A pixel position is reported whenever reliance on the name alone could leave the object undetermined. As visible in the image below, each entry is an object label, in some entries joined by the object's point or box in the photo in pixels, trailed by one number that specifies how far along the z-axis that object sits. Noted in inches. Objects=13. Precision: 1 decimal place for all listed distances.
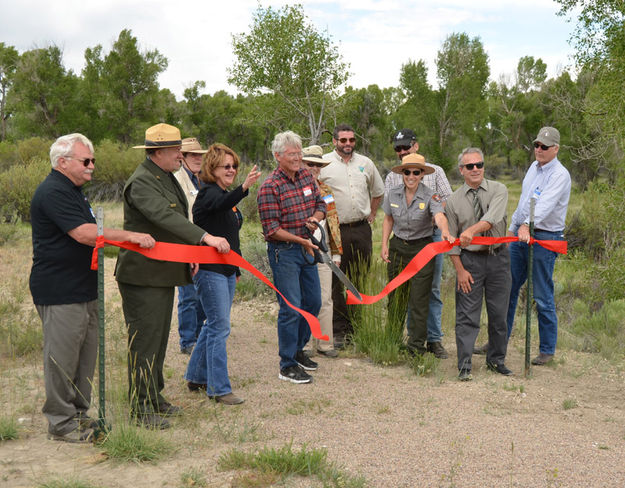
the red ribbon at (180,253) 152.5
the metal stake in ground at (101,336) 146.4
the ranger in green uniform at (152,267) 159.5
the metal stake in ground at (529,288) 212.9
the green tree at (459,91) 1685.5
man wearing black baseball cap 235.3
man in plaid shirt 197.0
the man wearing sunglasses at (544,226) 227.0
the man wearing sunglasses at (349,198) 243.9
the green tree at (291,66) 1222.3
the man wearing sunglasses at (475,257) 206.1
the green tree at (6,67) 1563.7
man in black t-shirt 149.1
